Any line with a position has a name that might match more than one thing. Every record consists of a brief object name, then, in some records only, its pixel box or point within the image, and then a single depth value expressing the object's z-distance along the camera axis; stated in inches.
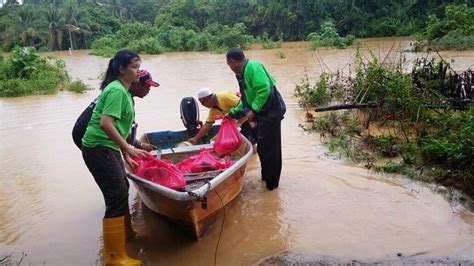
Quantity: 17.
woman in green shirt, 123.7
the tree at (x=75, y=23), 1455.5
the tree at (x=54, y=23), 1417.3
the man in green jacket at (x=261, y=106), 183.0
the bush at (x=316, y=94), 375.0
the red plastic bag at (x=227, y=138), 207.3
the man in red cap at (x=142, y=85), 156.7
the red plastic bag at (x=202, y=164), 184.9
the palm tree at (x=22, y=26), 1386.6
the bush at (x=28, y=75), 559.2
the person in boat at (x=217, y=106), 236.7
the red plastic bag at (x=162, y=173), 156.5
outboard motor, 258.1
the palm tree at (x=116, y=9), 1836.9
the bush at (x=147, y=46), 1211.2
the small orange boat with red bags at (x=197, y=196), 143.4
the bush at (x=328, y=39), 1061.1
